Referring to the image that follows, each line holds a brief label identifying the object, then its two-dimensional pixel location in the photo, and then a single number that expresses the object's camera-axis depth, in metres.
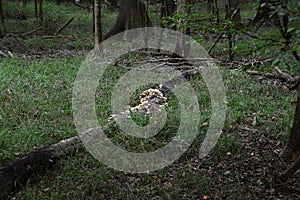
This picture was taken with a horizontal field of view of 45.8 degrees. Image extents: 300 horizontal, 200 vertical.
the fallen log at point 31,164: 3.54
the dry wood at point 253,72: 7.05
